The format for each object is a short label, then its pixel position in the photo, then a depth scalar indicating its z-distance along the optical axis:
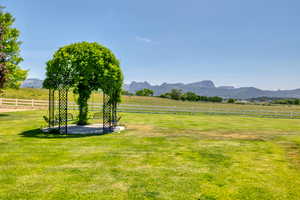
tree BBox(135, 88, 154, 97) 163.00
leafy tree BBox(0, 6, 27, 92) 20.55
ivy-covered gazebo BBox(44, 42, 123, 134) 12.32
